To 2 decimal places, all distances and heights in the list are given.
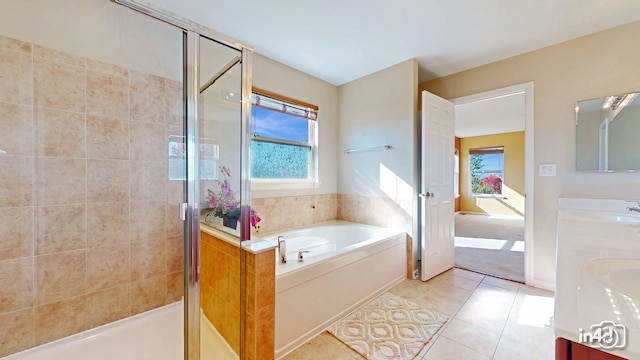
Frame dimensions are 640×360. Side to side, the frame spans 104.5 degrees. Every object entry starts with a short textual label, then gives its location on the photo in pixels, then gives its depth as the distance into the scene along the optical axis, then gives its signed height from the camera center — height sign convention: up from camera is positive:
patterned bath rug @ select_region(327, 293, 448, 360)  1.57 -1.08
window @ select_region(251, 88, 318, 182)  2.64 +0.47
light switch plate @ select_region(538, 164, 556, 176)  2.32 +0.09
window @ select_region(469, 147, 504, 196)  6.75 +0.25
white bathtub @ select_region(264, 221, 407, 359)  1.56 -0.76
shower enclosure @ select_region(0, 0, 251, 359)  1.39 +0.15
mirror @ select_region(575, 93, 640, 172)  1.98 +0.38
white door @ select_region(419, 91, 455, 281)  2.59 -0.08
